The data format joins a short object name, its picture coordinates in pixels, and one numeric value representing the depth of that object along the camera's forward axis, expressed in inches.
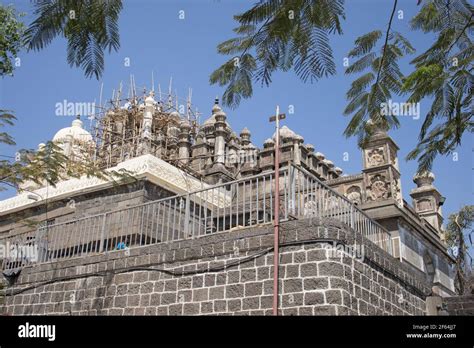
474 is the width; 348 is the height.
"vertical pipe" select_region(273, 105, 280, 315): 323.9
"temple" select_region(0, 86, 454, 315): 369.4
